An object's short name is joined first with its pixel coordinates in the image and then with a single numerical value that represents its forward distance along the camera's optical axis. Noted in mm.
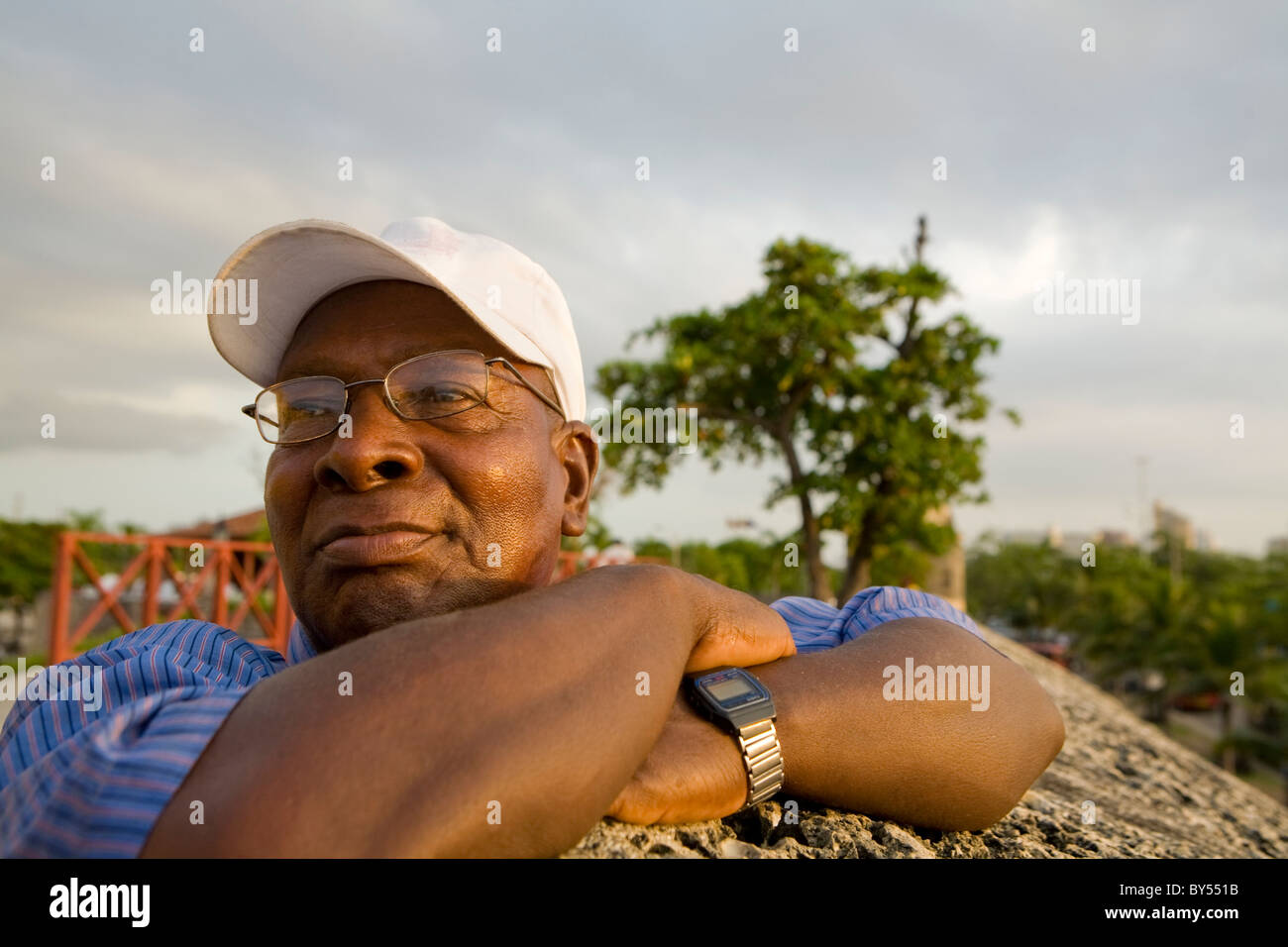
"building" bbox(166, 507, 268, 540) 19094
